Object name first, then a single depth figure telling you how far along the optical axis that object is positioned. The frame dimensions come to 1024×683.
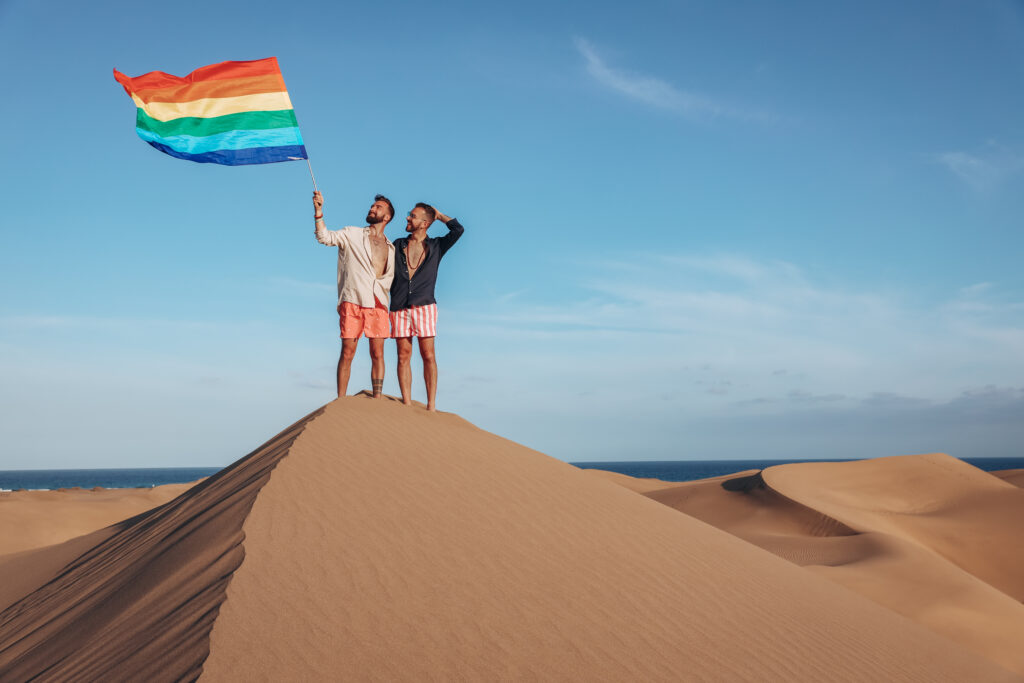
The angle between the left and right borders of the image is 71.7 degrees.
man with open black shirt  7.16
